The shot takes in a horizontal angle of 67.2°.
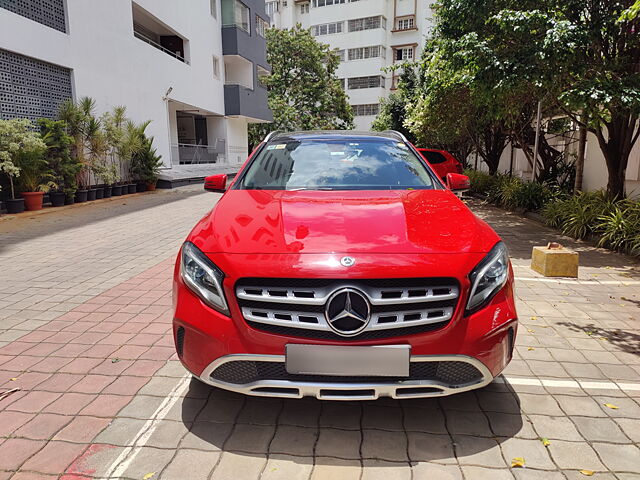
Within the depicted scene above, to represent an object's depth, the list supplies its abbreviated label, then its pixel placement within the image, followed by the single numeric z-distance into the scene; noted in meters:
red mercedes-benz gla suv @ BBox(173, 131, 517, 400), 2.23
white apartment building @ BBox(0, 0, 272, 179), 11.61
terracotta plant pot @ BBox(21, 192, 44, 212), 11.17
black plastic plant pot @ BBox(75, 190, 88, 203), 13.10
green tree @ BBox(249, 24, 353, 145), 33.94
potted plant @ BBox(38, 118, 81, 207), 11.49
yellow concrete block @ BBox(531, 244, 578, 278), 5.90
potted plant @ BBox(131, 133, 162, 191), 16.27
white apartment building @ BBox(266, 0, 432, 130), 46.72
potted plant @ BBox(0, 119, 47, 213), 9.77
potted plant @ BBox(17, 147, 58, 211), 10.70
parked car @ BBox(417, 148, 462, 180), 15.38
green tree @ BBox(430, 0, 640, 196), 6.97
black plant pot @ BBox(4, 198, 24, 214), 10.77
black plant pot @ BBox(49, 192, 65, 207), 12.20
